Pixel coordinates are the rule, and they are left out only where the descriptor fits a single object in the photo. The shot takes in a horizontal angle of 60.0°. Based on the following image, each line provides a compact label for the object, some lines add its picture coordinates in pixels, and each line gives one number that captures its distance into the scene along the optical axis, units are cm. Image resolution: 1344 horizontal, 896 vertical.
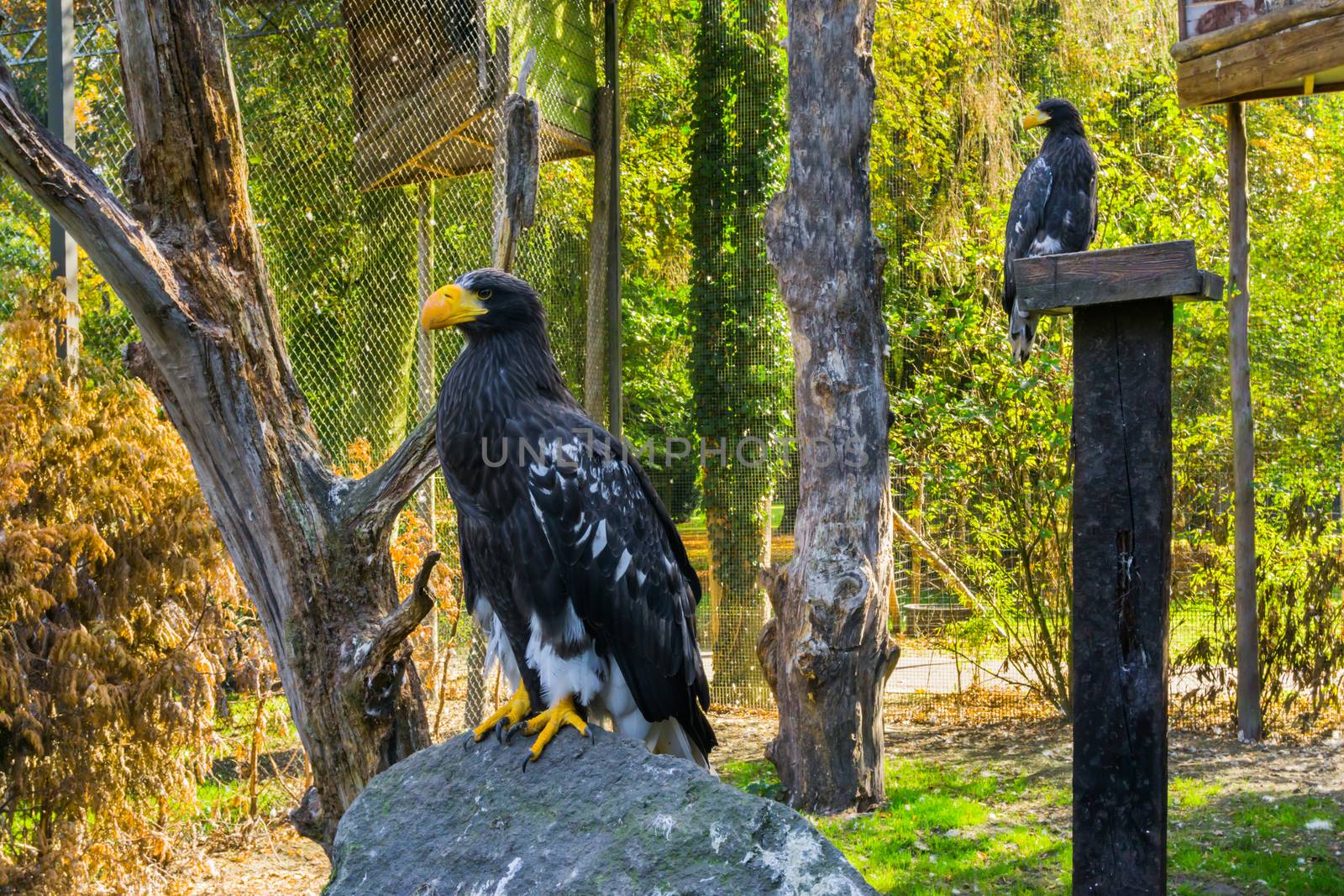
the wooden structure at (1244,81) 530
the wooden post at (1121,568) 269
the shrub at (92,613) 402
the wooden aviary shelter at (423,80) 565
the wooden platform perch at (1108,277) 262
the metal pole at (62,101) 435
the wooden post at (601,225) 697
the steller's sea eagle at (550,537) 288
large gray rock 221
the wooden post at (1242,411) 637
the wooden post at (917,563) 806
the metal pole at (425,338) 566
